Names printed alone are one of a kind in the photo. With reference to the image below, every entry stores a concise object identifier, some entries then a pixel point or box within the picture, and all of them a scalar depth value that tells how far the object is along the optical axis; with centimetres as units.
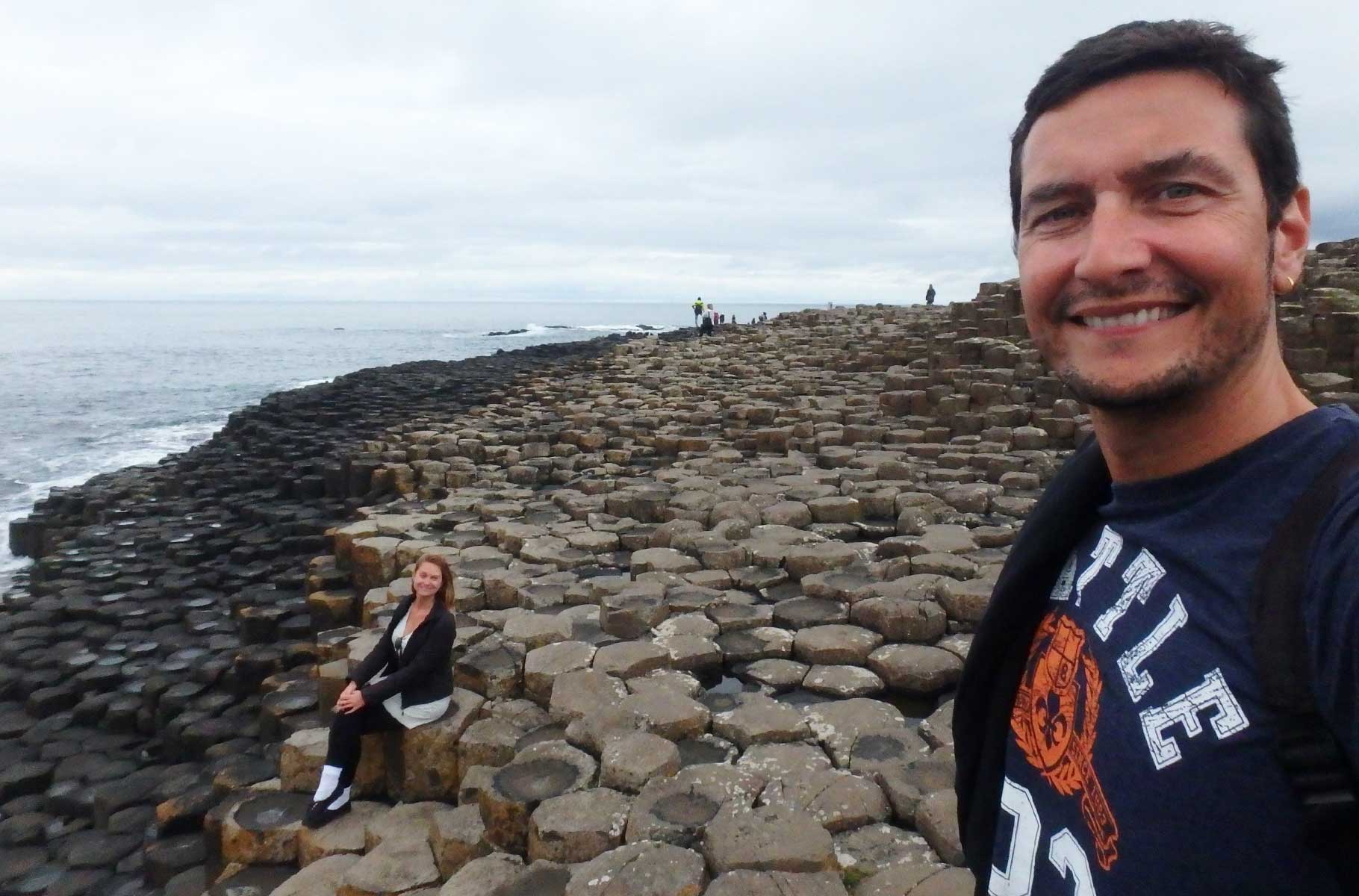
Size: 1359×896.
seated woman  496
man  116
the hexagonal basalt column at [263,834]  513
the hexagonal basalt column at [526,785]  396
